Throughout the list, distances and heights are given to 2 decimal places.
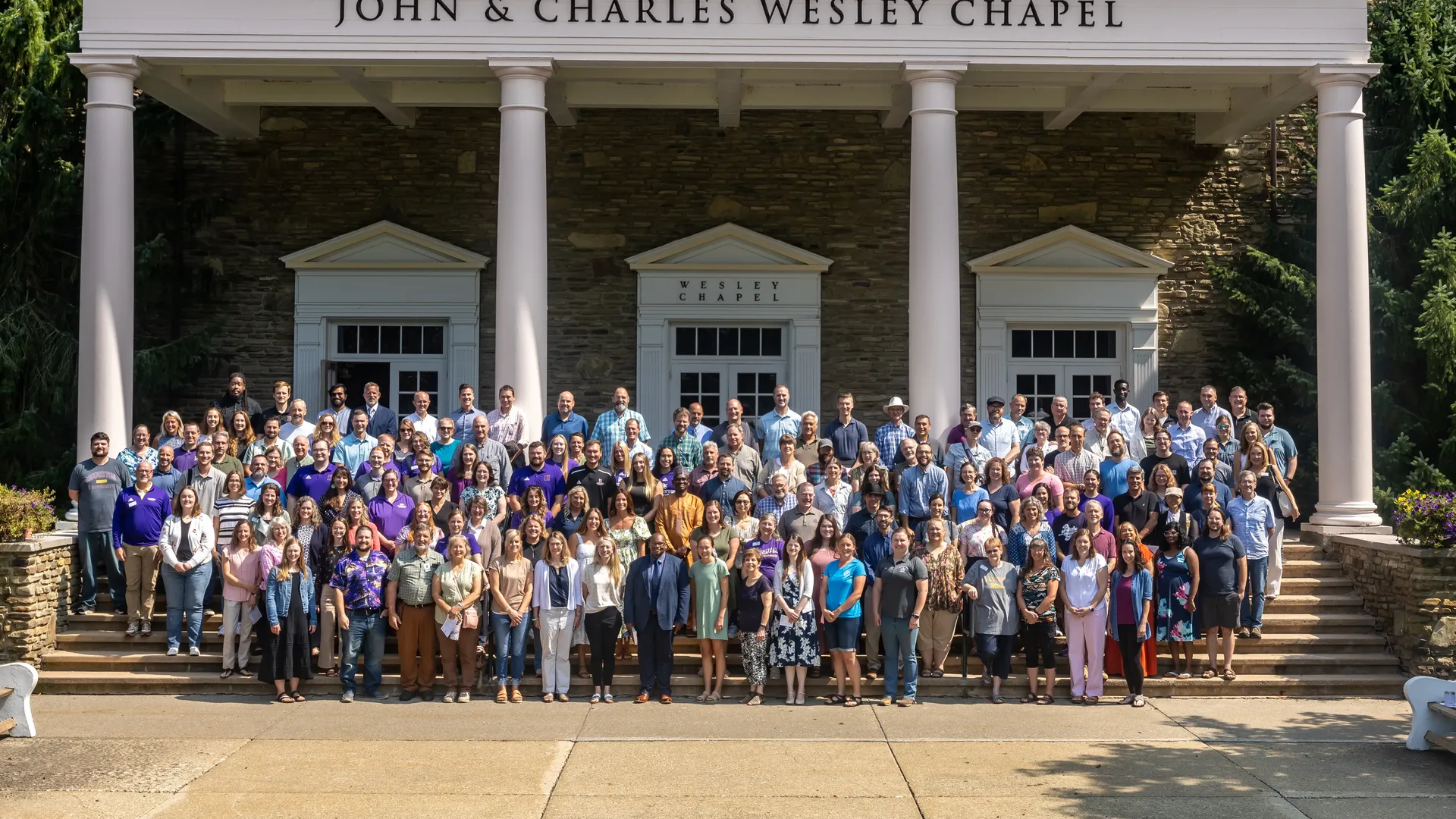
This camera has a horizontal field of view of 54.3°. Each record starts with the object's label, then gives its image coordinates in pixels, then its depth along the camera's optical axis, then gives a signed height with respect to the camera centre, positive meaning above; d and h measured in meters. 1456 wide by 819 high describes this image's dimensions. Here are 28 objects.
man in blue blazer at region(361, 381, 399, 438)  14.17 +0.48
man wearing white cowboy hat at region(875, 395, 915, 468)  13.37 +0.32
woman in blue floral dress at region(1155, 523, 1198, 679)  11.62 -1.00
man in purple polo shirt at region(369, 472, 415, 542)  11.88 -0.36
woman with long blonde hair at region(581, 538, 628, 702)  11.32 -1.13
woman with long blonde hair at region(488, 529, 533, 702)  11.38 -1.11
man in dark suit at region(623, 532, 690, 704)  11.34 -1.10
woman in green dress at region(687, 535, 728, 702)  11.36 -1.12
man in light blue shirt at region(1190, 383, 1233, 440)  13.85 +0.57
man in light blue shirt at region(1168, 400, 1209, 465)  13.40 +0.28
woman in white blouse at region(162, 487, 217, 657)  11.88 -0.78
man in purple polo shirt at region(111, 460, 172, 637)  12.19 -0.61
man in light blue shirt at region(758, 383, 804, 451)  13.61 +0.45
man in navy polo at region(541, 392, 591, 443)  13.70 +0.44
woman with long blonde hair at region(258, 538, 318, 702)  11.27 -1.23
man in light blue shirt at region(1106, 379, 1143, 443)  14.02 +0.55
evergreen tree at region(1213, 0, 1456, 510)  16.23 +2.29
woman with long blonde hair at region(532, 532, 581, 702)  11.27 -1.10
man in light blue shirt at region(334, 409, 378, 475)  13.01 +0.18
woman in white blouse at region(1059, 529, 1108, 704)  11.22 -1.09
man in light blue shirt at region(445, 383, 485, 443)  13.31 +0.48
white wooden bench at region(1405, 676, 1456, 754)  9.56 -1.66
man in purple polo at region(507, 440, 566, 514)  12.42 -0.10
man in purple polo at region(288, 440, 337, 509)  12.25 -0.10
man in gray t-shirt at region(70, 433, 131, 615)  12.70 -0.44
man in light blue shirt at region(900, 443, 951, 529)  12.27 -0.16
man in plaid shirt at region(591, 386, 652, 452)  13.63 +0.40
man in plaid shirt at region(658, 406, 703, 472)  13.18 +0.22
